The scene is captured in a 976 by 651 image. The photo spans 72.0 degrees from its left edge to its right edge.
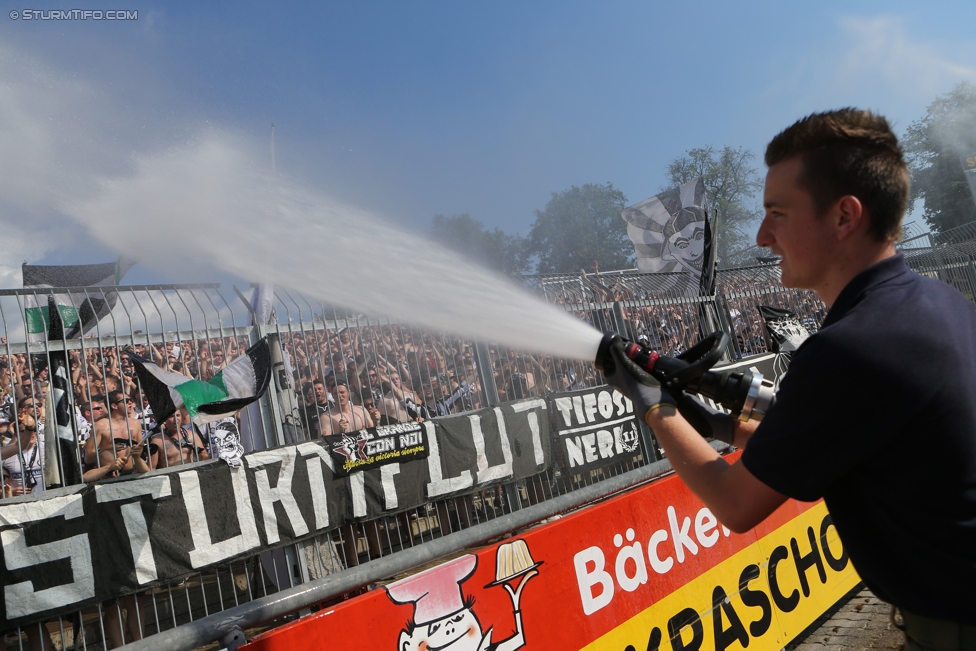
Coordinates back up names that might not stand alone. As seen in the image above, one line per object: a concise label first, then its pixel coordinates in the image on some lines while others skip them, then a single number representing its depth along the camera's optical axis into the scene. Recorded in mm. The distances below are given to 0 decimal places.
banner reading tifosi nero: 5895
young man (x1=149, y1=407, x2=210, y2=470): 4273
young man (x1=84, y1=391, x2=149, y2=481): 4020
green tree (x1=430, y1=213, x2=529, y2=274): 72312
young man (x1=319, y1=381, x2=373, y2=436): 4748
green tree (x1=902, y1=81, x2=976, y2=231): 48125
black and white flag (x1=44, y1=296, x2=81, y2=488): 3799
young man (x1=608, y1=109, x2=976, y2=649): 1586
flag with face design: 11523
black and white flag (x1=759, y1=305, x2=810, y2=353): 8367
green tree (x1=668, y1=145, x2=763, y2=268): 60406
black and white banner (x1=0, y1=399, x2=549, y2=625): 3299
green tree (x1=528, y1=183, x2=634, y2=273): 74125
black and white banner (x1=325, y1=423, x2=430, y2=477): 4449
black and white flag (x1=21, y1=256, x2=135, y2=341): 3963
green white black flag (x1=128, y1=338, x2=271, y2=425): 4090
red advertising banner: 3117
